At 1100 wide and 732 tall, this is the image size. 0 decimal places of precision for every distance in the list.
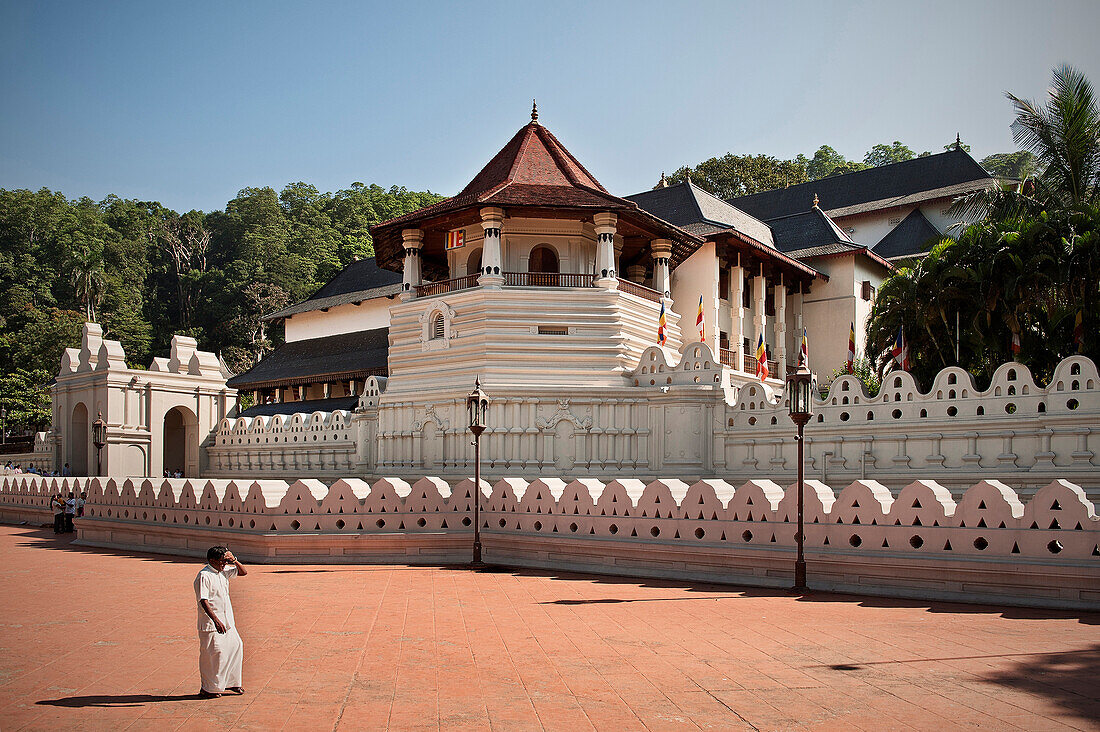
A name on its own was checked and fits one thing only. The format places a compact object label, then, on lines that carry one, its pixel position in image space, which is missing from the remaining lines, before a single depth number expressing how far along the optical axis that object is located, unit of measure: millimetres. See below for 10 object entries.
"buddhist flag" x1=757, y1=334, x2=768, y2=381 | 22516
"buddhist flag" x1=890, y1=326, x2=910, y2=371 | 22914
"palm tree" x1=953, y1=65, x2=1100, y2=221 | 22188
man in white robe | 6809
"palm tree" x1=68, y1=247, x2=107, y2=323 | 65500
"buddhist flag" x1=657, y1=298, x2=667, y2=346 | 26266
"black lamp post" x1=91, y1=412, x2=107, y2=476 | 29750
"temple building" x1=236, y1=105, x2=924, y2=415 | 26109
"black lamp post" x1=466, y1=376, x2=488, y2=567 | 16453
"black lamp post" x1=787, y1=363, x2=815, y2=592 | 13156
